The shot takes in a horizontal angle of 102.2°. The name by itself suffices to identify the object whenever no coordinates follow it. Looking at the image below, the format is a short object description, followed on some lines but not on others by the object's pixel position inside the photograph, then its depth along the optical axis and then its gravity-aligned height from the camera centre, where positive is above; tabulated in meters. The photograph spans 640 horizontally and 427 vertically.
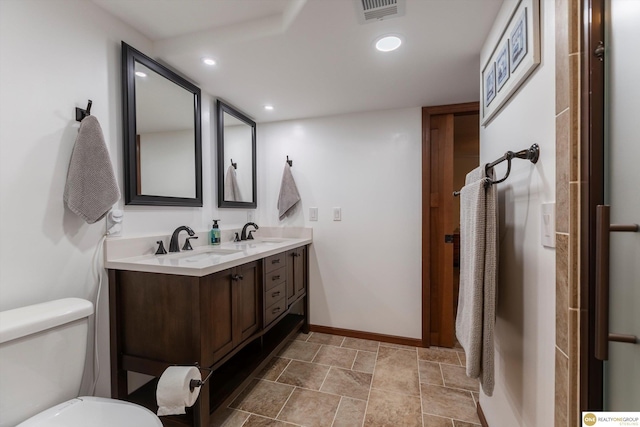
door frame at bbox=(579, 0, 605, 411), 0.64 +0.08
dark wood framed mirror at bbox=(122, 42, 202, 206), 1.48 +0.52
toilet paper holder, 1.11 -0.74
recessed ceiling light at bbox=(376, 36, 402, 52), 1.42 +0.95
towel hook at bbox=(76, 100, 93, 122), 1.27 +0.50
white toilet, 0.88 -0.60
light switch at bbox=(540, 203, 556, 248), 0.78 -0.05
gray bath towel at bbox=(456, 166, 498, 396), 1.06 -0.32
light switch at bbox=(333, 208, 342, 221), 2.55 -0.03
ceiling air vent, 1.18 +0.95
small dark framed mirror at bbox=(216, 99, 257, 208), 2.22 +0.51
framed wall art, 0.87 +0.63
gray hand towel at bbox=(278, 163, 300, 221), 2.60 +0.18
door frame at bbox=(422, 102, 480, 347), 2.28 -0.04
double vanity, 1.26 -0.54
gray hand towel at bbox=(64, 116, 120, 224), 1.21 +0.18
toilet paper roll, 1.06 -0.74
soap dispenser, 2.08 -0.18
